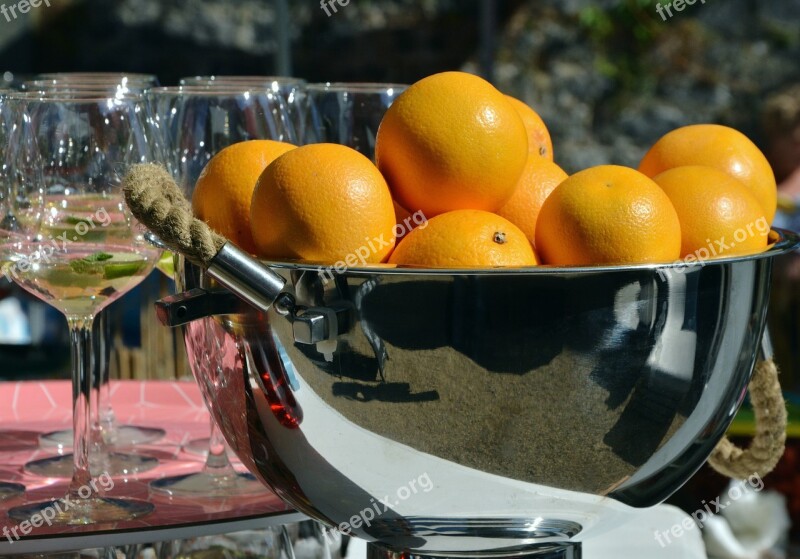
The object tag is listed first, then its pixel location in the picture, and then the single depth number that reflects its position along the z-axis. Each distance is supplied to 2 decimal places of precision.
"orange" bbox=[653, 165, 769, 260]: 1.37
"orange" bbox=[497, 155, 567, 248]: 1.41
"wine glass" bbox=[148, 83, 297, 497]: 1.62
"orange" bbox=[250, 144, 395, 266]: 1.34
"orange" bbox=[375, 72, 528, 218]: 1.37
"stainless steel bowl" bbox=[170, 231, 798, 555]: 1.28
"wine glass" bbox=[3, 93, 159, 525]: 1.49
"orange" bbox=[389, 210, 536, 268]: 1.32
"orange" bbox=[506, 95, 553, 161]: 1.49
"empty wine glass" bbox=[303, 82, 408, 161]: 1.63
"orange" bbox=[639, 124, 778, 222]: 1.45
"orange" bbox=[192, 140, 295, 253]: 1.39
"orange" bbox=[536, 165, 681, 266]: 1.33
